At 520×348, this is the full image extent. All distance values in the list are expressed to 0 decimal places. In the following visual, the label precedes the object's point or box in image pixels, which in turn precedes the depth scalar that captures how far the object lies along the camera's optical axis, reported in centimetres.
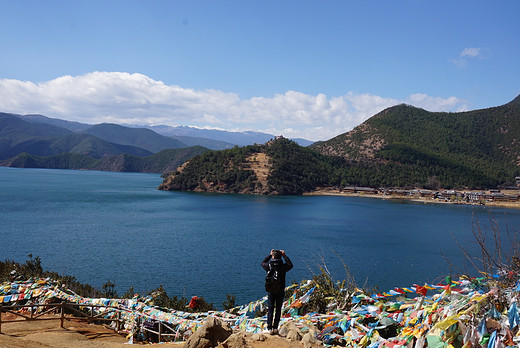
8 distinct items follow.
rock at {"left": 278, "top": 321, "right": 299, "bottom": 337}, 691
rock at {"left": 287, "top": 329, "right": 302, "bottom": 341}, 651
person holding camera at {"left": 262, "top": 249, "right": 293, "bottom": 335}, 728
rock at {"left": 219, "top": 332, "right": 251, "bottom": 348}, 597
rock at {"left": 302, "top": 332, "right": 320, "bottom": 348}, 609
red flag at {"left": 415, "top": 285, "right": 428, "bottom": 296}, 696
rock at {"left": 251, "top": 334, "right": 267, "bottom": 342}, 639
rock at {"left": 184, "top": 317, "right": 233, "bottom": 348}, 625
